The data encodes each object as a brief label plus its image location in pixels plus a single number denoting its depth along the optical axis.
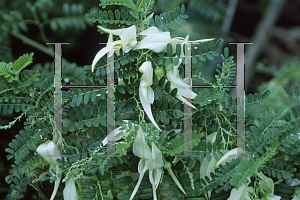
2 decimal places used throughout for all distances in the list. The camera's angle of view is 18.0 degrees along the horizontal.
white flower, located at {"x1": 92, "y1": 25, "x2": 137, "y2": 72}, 1.15
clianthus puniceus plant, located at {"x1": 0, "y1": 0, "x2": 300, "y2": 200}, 1.14
